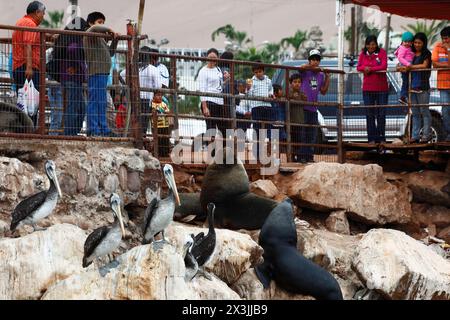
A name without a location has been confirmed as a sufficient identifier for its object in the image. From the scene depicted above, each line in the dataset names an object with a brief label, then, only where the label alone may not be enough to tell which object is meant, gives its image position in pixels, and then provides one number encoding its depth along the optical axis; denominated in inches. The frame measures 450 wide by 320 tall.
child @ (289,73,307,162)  979.3
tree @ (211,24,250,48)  3326.8
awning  994.1
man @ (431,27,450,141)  963.3
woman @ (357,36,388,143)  989.2
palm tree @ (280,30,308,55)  3181.6
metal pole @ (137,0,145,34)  952.0
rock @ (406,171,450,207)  988.6
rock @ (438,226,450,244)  959.0
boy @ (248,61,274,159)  951.6
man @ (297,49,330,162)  994.1
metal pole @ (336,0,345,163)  1015.0
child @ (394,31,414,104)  984.3
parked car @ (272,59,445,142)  1003.3
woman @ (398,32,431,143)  970.1
